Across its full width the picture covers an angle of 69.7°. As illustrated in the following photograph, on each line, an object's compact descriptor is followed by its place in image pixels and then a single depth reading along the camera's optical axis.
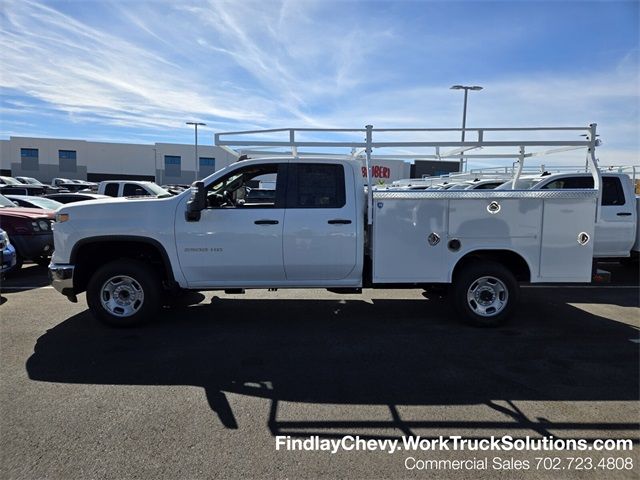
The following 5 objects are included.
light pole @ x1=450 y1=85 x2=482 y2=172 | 25.51
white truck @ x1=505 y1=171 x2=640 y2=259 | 8.07
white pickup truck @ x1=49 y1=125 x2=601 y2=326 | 5.39
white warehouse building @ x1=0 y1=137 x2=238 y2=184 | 58.75
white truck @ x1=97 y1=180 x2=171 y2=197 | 15.14
